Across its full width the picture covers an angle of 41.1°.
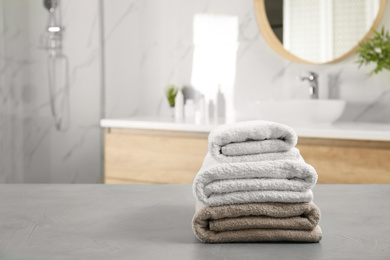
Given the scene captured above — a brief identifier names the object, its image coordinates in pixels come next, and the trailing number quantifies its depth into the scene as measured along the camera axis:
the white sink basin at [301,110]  2.57
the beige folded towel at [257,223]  0.79
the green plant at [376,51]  2.55
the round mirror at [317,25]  2.72
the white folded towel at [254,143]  0.84
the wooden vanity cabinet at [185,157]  2.18
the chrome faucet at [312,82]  2.82
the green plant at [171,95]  3.27
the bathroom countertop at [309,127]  2.20
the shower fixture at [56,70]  3.24
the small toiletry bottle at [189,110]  3.13
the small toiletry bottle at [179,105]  3.12
